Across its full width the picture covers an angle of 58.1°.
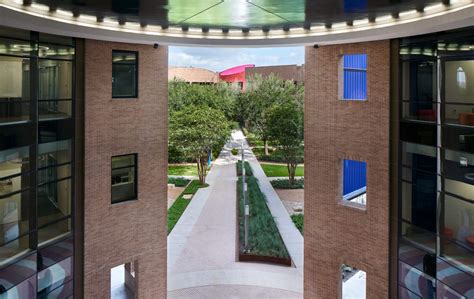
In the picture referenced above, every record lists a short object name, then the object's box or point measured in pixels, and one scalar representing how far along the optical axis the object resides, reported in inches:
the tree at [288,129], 1448.1
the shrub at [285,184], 1505.9
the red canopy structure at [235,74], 2578.5
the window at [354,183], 787.4
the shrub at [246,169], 1677.4
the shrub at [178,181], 1587.1
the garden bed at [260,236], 832.9
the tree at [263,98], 1808.6
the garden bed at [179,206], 1174.8
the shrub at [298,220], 1097.3
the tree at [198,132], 1456.7
